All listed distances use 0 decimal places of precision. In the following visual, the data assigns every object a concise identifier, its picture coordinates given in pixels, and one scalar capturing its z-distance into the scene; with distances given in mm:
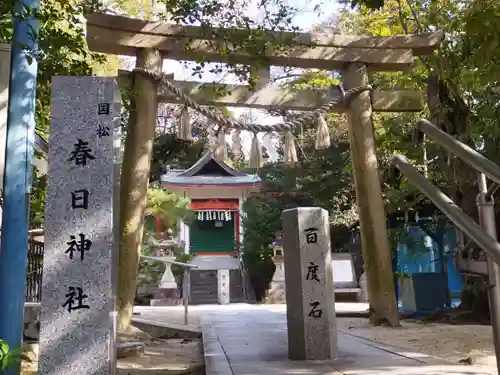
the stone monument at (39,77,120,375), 2955
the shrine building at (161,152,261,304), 20891
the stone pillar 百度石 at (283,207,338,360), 4180
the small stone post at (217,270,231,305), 19038
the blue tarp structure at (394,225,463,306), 11227
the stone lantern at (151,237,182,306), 17484
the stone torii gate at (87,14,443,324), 6633
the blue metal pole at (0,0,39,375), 3238
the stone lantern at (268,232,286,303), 17219
